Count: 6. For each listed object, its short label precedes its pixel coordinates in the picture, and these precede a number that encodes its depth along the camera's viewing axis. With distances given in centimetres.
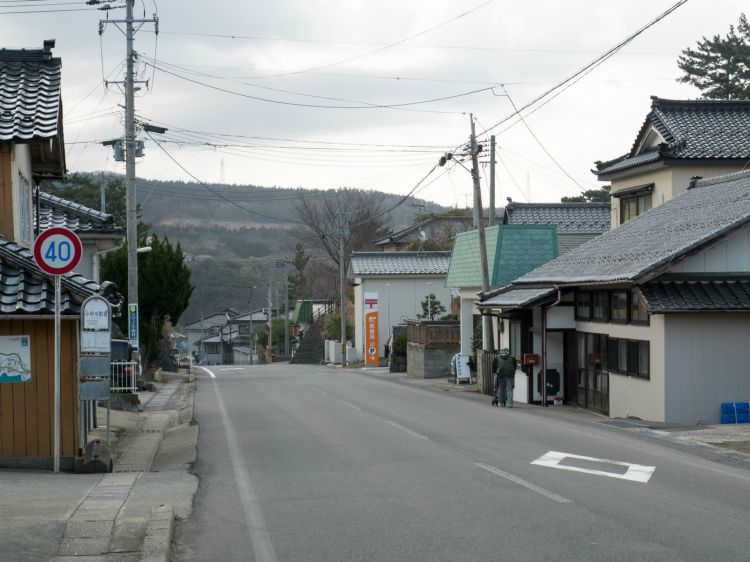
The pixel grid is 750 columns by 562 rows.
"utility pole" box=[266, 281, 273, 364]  8291
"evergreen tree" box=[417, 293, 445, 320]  5420
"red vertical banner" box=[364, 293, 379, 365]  5753
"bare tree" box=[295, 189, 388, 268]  7938
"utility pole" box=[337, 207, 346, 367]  5569
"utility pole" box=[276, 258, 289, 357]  8069
